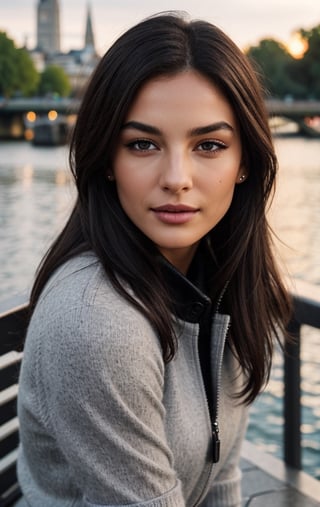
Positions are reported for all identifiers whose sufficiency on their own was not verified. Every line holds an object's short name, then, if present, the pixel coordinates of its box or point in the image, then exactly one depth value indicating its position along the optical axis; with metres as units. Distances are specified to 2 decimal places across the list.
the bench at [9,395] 1.33
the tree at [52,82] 63.21
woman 0.93
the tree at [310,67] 46.31
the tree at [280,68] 48.34
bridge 35.34
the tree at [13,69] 50.00
